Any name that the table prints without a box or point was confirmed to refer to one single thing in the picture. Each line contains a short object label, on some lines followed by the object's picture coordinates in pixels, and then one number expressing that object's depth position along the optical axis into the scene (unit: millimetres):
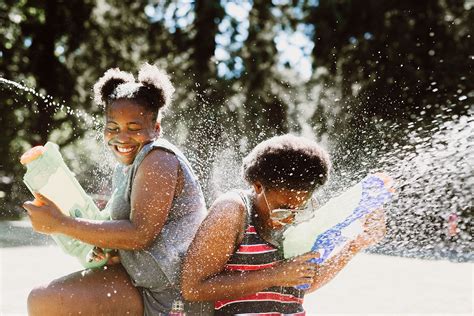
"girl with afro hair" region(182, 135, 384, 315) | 2387
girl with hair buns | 2426
